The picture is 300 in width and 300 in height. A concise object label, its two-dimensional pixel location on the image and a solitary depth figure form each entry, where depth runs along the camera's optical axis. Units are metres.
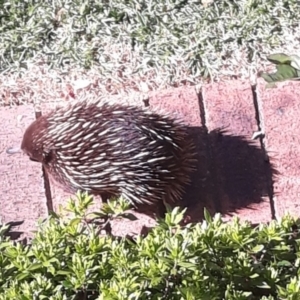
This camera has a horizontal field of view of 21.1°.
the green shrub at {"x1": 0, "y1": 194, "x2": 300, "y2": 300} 3.11
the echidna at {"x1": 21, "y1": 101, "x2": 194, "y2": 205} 3.96
